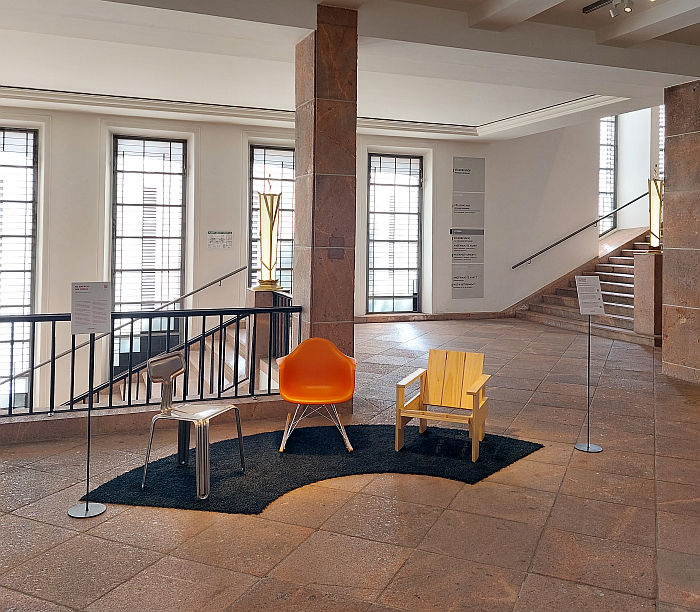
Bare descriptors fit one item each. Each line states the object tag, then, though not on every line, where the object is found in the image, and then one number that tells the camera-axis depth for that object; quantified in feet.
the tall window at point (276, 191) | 32.32
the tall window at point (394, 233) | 35.01
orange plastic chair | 13.91
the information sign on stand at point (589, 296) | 14.38
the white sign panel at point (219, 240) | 30.76
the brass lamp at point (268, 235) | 22.94
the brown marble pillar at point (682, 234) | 20.02
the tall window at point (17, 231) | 28.25
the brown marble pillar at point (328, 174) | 15.99
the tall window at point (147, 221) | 30.40
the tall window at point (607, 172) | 40.75
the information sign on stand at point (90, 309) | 10.74
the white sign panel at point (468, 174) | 35.37
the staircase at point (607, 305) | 29.63
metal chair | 10.91
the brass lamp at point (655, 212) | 28.43
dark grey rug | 11.04
